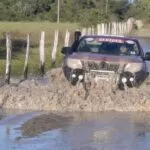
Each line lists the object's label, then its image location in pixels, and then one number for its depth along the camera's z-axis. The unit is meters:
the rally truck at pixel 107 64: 17.56
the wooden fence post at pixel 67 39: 33.01
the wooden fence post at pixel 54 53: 30.38
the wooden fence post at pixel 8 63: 21.38
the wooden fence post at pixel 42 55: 27.39
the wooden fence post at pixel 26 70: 24.33
